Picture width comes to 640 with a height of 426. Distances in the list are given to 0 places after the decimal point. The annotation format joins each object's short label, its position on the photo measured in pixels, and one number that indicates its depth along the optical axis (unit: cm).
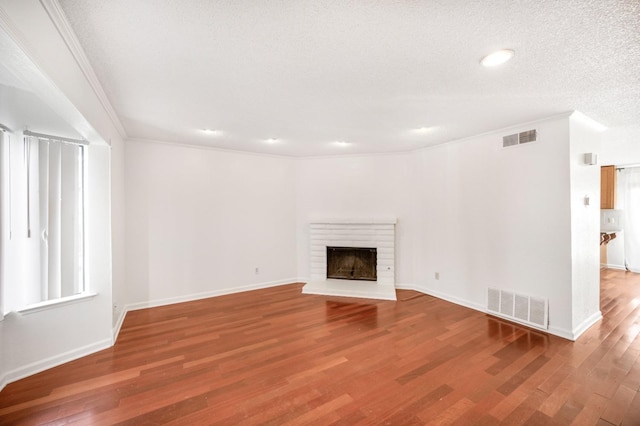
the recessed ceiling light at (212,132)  346
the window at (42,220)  226
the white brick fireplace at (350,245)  457
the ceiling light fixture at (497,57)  171
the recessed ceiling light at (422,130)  342
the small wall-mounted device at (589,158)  301
